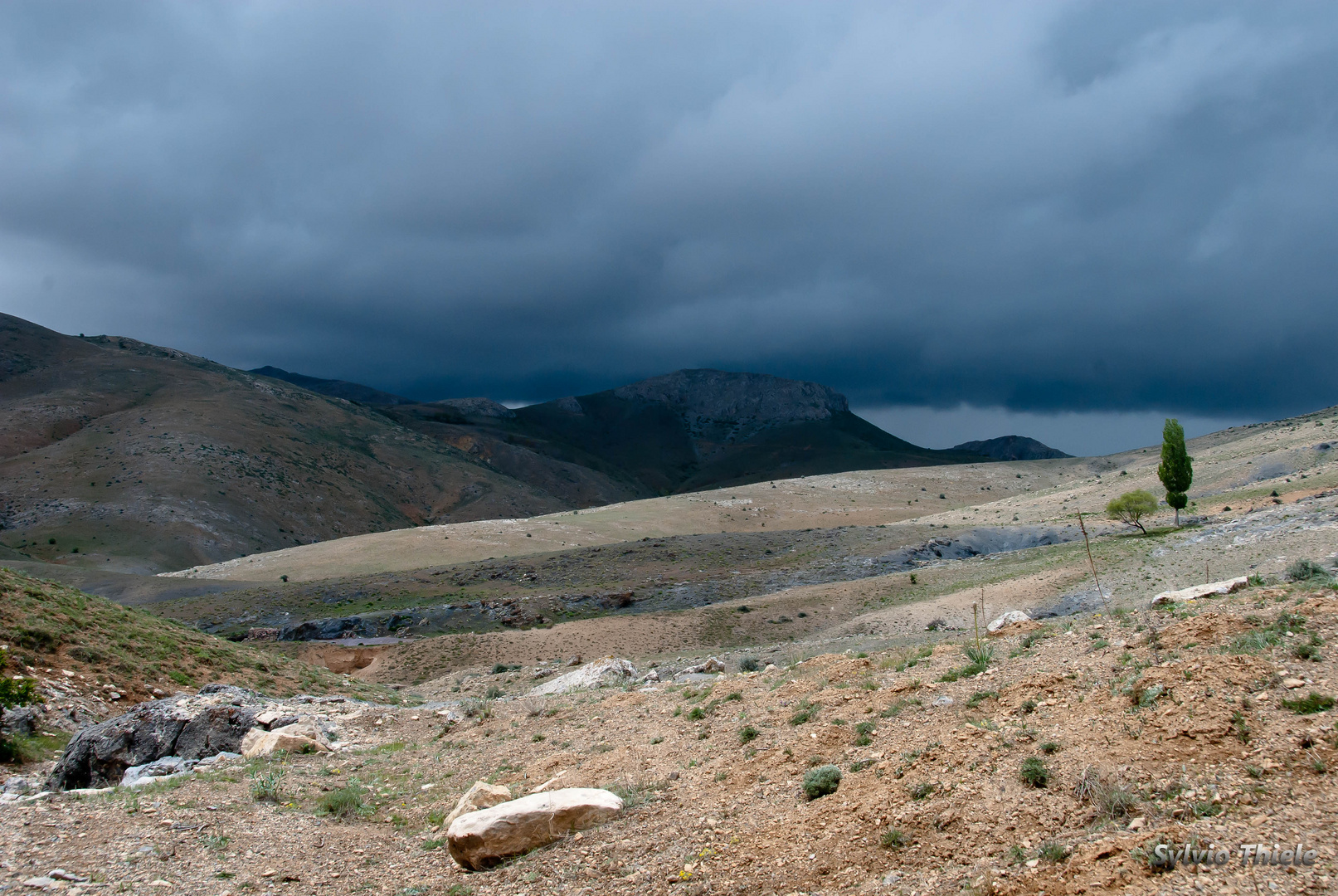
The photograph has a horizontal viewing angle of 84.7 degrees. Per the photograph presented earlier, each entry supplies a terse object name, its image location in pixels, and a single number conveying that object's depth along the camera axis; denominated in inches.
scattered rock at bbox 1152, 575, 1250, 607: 552.5
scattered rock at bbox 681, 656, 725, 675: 831.1
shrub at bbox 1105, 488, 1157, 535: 1705.2
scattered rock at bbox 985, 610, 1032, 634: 727.7
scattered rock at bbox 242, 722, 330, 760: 570.9
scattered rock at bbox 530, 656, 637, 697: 867.4
